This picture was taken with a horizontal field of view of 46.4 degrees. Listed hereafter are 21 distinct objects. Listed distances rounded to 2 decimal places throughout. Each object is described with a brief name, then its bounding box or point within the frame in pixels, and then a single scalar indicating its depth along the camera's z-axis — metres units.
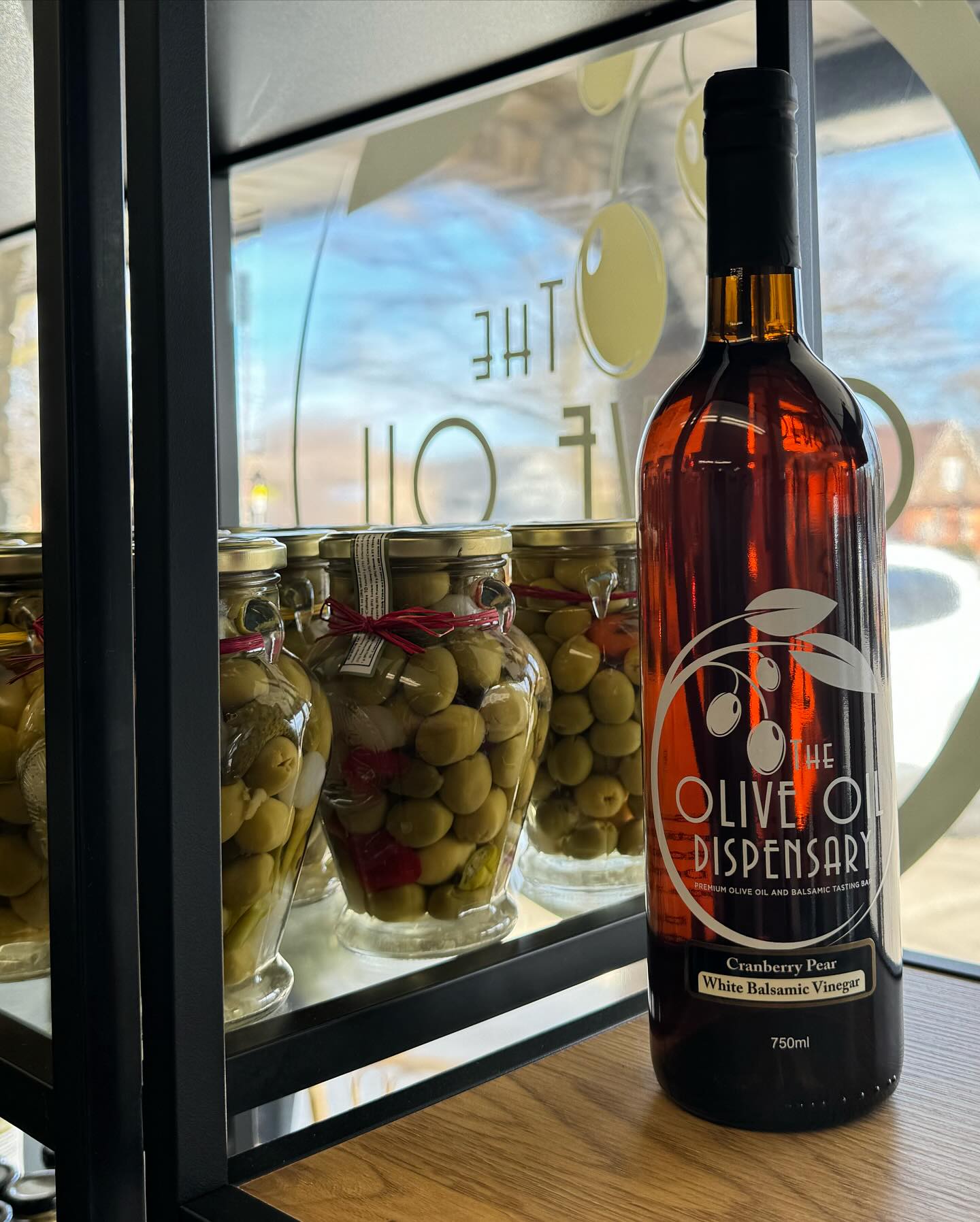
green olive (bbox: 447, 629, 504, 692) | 0.44
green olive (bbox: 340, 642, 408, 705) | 0.43
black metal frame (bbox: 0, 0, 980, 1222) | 0.31
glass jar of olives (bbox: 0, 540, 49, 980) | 0.41
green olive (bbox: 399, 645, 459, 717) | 0.43
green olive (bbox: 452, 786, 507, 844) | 0.45
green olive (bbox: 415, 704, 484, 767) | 0.43
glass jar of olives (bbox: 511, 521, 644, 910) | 0.52
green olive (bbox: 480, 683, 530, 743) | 0.44
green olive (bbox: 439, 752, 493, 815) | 0.44
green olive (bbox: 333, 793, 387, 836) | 0.44
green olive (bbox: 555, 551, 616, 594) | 0.52
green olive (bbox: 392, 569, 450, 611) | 0.43
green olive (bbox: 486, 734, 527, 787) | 0.45
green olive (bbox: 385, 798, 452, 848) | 0.44
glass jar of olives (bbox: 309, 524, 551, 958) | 0.43
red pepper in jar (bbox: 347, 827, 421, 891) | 0.44
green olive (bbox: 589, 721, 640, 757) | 0.52
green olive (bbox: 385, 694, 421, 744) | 0.43
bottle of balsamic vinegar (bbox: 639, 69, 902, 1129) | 0.33
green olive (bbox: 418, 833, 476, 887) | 0.45
